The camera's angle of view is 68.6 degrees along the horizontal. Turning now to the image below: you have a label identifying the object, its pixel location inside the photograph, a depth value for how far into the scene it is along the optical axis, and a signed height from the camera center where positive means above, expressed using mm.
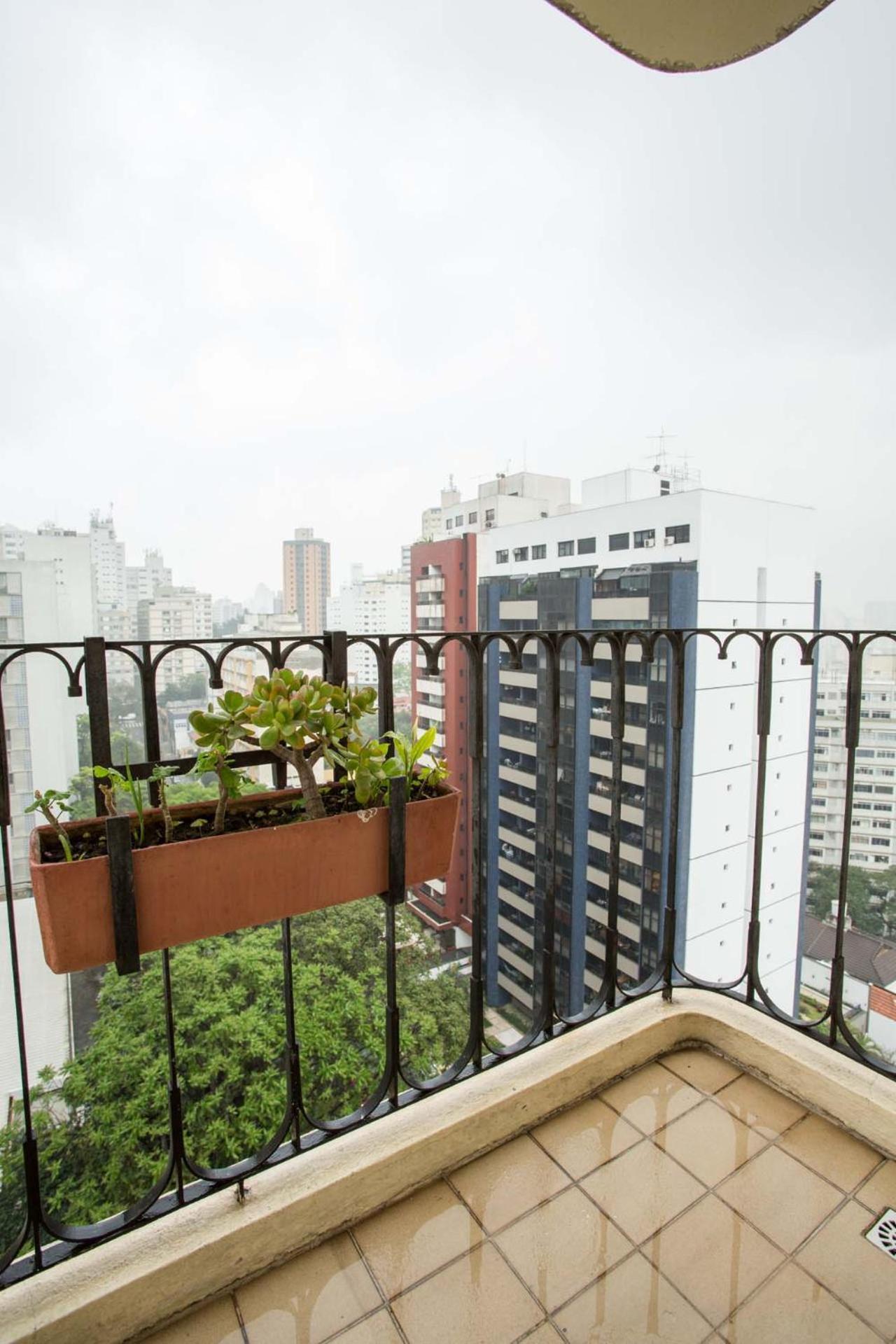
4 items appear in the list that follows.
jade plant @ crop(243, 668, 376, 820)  910 -148
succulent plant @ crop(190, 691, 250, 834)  919 -167
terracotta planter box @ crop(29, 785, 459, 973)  828 -367
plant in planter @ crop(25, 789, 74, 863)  846 -247
